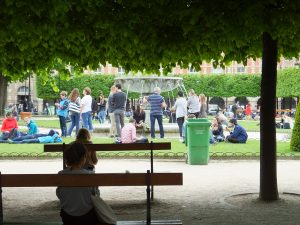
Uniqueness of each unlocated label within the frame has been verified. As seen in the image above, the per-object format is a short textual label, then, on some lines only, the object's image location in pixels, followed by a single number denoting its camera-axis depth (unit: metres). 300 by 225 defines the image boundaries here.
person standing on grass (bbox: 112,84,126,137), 18.84
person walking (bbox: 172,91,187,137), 19.47
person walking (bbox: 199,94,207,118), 21.78
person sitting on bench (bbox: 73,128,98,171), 8.05
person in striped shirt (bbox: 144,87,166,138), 19.55
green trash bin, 13.56
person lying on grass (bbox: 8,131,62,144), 18.45
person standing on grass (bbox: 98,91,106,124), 30.75
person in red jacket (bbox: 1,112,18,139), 19.44
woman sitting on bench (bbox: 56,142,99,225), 5.29
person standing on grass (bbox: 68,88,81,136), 19.66
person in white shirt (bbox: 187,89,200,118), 20.53
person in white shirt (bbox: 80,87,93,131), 20.00
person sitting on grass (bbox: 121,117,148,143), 16.05
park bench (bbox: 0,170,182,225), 5.00
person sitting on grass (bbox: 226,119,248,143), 19.08
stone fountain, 25.70
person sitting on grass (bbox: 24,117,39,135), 19.61
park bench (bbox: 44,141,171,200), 8.30
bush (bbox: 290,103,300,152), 15.81
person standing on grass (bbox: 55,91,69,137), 20.17
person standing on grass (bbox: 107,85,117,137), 19.11
